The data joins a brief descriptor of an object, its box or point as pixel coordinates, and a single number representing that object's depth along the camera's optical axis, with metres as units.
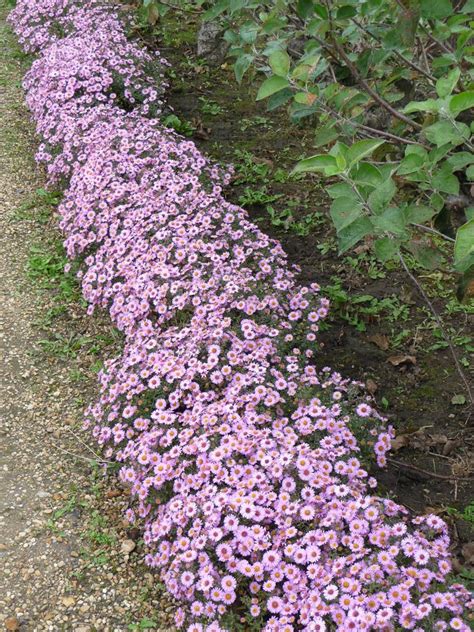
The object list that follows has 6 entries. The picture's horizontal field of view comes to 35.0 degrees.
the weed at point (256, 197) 4.60
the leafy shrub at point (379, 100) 1.86
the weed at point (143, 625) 2.53
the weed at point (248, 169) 4.82
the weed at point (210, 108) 5.65
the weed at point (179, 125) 5.21
